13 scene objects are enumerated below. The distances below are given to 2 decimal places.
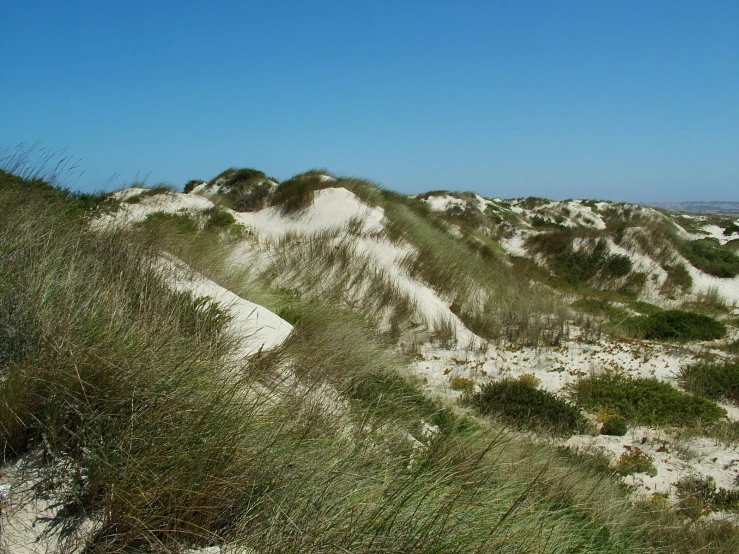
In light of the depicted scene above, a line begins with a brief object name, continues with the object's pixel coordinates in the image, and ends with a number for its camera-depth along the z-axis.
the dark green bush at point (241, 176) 19.24
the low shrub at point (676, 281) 19.67
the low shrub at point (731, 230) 36.72
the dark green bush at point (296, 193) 15.12
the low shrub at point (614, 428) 7.26
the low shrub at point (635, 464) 6.10
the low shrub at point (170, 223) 7.96
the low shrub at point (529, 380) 8.78
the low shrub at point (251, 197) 16.28
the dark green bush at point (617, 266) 20.44
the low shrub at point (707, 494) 5.47
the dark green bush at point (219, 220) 12.50
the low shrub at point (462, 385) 8.31
